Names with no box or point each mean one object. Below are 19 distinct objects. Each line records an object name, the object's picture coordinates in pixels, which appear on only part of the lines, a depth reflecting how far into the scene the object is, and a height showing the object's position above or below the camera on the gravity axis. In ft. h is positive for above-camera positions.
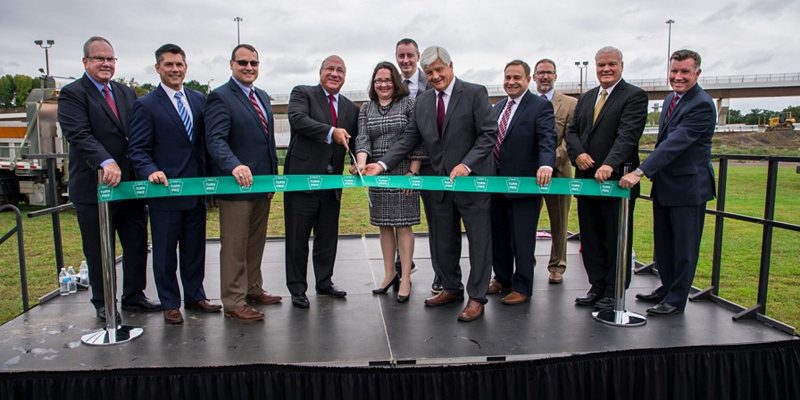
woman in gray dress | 13.53 -0.07
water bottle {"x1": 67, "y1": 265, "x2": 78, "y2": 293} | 14.52 -3.76
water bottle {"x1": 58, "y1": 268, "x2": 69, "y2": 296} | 14.25 -3.74
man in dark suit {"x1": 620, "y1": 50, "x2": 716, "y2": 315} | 12.23 -0.52
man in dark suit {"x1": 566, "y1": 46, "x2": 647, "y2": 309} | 12.62 -0.03
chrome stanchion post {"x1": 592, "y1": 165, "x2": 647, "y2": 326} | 12.03 -2.99
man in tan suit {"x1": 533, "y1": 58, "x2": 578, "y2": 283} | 15.81 -0.27
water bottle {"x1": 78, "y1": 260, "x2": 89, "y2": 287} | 15.14 -3.76
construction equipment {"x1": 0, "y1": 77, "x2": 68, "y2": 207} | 34.60 -0.27
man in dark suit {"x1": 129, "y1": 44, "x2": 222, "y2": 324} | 11.89 -0.21
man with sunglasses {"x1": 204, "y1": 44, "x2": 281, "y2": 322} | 12.21 -0.11
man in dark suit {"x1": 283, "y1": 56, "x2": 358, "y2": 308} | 13.21 -0.31
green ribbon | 11.43 -0.89
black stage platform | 9.31 -4.01
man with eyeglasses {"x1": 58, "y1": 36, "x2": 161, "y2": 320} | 12.03 -0.25
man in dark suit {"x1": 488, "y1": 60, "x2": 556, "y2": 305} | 13.10 -0.11
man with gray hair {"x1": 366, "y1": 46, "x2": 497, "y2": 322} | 12.28 -0.07
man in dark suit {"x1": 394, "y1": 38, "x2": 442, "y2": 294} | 14.89 +2.17
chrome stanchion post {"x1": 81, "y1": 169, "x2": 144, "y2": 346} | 10.94 -2.97
